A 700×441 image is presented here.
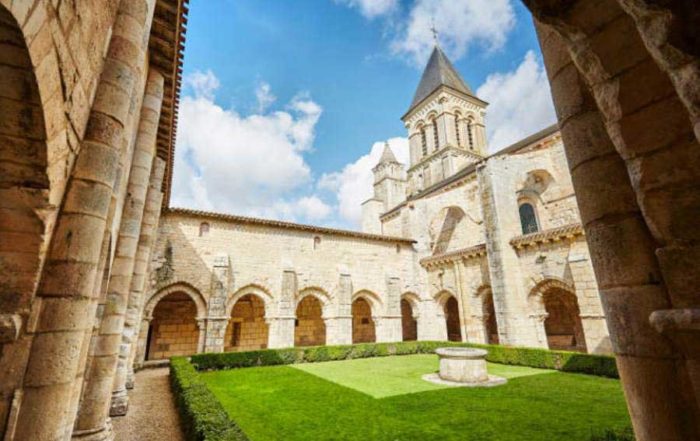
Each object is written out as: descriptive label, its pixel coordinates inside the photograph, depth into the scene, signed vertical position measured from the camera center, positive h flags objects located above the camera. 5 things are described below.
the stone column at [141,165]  5.90 +2.78
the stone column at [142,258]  6.88 +1.36
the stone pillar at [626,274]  1.43 +0.16
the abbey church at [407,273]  12.15 +1.74
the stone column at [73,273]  2.25 +0.35
